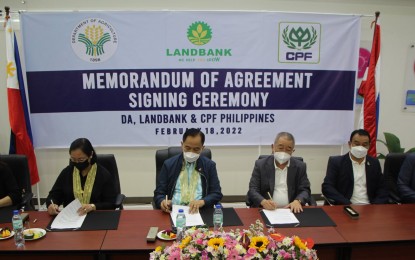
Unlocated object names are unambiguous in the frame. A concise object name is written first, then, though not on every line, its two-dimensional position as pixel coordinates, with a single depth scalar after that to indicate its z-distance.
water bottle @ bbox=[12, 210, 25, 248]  1.70
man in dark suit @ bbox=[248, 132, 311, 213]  2.41
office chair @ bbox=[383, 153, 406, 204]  2.84
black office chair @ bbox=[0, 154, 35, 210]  2.57
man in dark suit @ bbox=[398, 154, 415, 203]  2.68
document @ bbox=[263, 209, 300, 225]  2.01
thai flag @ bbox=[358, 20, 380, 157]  3.55
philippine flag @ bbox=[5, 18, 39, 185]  3.28
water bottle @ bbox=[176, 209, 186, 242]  1.76
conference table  1.67
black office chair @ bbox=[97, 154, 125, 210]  2.57
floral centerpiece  1.10
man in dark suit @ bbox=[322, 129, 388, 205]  2.63
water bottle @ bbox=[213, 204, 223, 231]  1.92
